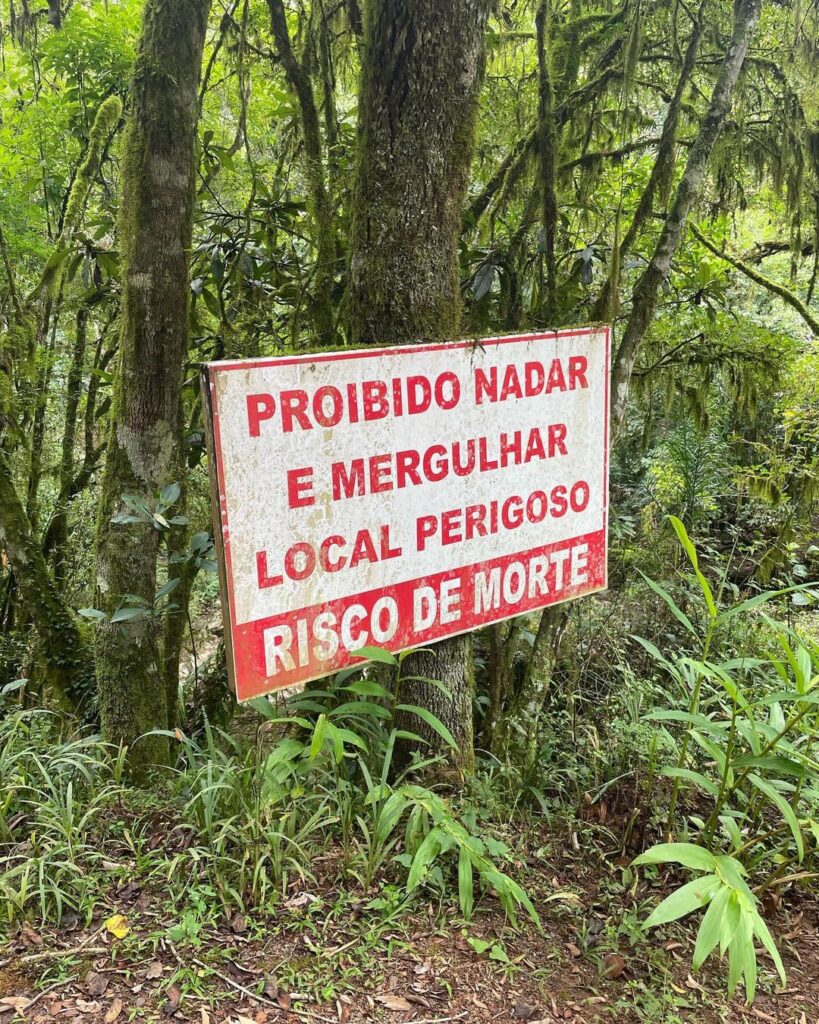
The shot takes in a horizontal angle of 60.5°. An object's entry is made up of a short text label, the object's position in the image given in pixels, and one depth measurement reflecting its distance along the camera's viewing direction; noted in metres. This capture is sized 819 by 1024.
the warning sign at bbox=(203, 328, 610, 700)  1.78
